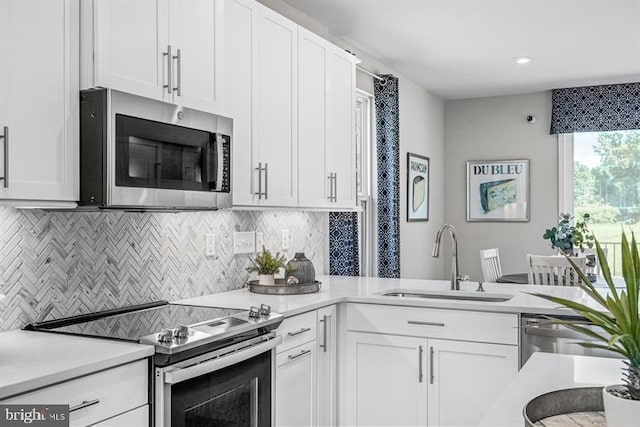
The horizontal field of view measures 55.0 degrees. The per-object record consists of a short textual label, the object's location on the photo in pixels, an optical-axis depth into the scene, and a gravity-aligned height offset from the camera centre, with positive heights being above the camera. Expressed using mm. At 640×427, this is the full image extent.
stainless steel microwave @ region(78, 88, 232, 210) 2020 +240
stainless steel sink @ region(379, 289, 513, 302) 3294 -408
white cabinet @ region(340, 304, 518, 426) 2898 -709
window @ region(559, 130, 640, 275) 6320 +416
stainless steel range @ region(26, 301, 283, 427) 1953 -468
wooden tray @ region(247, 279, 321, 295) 3209 -355
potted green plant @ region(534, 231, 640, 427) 1061 -184
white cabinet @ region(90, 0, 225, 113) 2064 +637
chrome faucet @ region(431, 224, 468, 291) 3406 -258
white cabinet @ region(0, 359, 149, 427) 1617 -494
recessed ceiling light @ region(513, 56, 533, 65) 5236 +1392
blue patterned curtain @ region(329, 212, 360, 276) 4344 -167
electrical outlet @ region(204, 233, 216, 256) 3127 -120
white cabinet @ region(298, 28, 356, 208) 3414 +573
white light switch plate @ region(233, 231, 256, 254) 3371 -118
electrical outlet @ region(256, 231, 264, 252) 3547 -112
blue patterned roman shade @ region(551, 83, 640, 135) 6133 +1151
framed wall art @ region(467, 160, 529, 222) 6715 +339
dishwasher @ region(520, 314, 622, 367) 2824 -546
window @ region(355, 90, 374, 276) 5051 +361
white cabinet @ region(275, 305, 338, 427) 2727 -710
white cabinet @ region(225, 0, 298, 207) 2865 +593
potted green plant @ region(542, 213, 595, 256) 4727 -125
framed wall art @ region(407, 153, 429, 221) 5934 +336
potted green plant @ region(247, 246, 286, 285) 3295 -253
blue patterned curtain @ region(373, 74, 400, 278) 5082 +388
